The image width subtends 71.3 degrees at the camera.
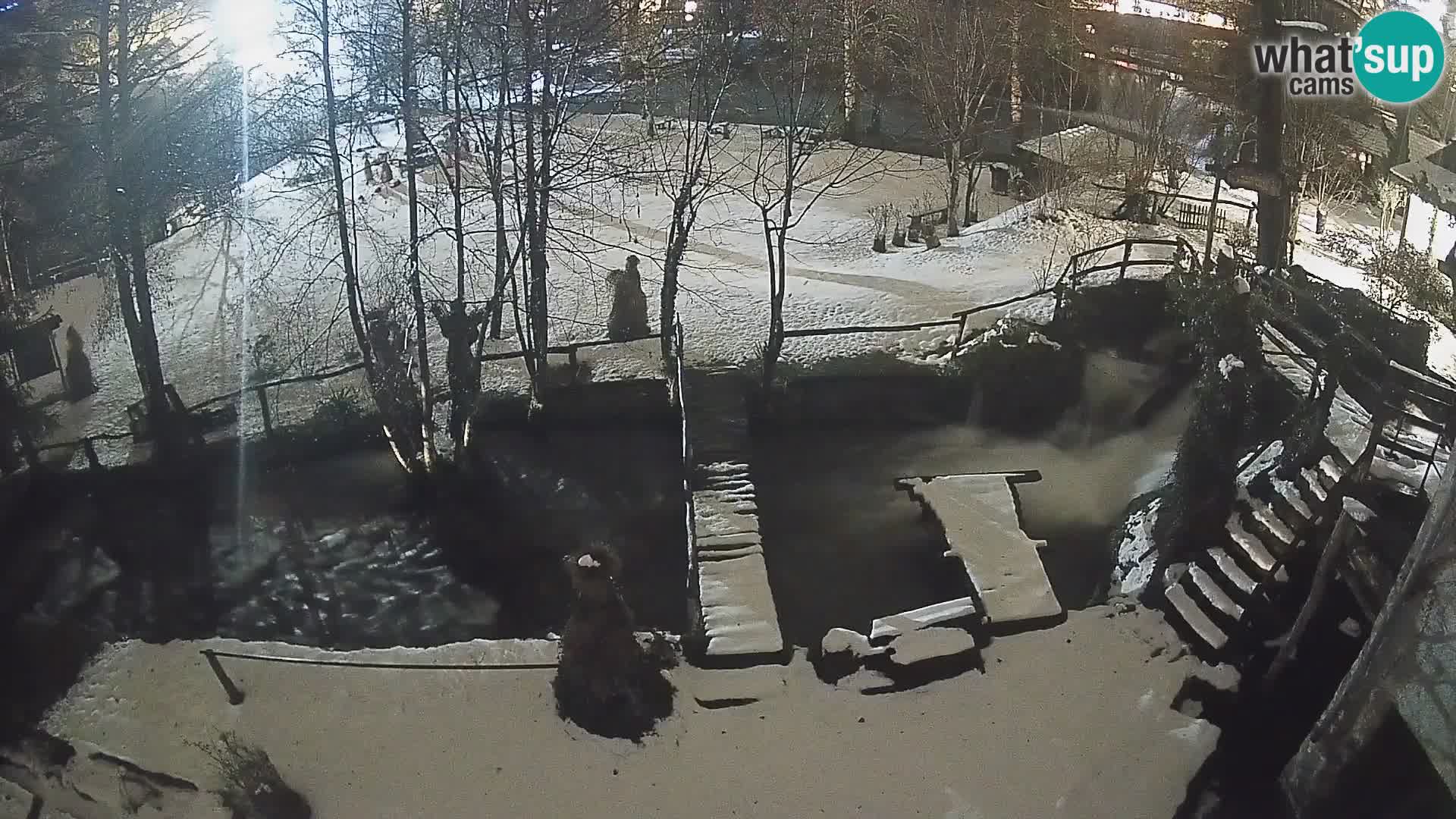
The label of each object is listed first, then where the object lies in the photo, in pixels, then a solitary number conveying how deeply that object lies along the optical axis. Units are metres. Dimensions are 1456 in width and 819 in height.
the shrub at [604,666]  9.38
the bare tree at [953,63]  23.61
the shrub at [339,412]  16.44
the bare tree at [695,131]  16.94
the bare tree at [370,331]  13.70
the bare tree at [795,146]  16.73
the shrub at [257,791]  8.93
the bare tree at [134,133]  14.53
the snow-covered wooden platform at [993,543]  11.20
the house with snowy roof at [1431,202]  17.19
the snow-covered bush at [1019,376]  15.83
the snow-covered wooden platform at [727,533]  10.86
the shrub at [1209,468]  11.37
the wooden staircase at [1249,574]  10.12
